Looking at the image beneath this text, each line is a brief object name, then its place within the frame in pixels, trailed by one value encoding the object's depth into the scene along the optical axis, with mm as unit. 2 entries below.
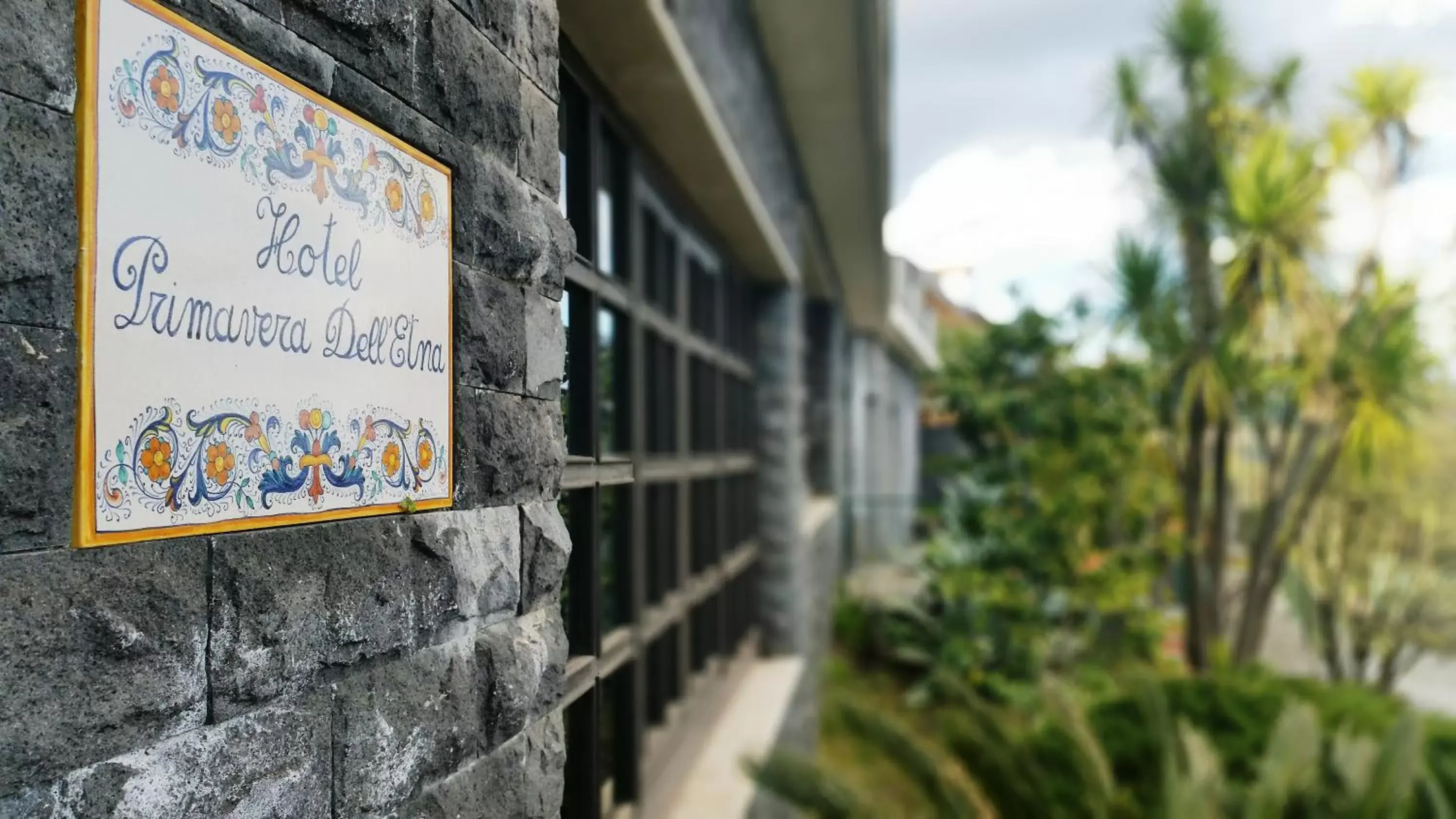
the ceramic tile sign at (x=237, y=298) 723
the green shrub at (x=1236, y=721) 3533
